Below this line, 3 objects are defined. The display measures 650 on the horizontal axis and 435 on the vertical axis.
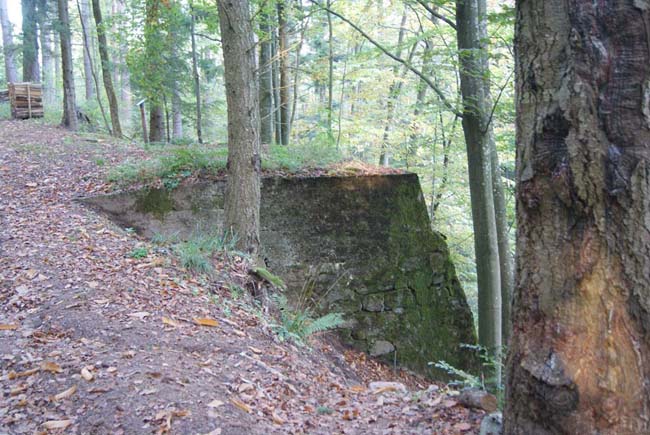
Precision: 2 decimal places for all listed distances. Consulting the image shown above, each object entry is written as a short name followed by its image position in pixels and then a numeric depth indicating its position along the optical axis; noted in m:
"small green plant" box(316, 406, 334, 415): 3.37
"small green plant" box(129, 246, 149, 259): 5.18
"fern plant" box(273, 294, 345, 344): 4.65
